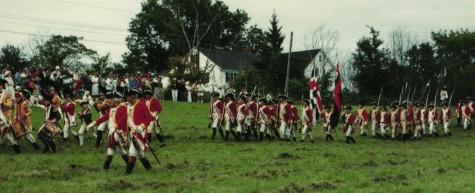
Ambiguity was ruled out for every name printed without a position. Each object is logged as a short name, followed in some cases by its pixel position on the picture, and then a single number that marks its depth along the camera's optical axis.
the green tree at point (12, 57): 60.84
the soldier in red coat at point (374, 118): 28.60
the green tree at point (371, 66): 63.91
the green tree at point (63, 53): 59.91
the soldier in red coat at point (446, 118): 32.28
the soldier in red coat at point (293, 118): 23.98
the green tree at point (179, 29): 66.00
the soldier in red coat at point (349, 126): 24.38
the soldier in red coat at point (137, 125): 13.25
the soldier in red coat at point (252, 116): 23.59
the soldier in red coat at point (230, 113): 22.61
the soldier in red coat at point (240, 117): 23.02
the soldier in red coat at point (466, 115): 34.81
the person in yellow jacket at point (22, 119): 17.64
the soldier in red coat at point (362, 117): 28.25
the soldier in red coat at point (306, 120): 23.73
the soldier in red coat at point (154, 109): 20.48
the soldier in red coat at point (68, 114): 20.03
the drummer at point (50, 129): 17.39
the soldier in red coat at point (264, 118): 23.66
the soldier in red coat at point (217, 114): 22.56
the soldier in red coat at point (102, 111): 18.92
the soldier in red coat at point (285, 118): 23.75
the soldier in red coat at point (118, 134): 13.65
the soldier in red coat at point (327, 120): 24.71
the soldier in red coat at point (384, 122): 28.17
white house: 74.06
